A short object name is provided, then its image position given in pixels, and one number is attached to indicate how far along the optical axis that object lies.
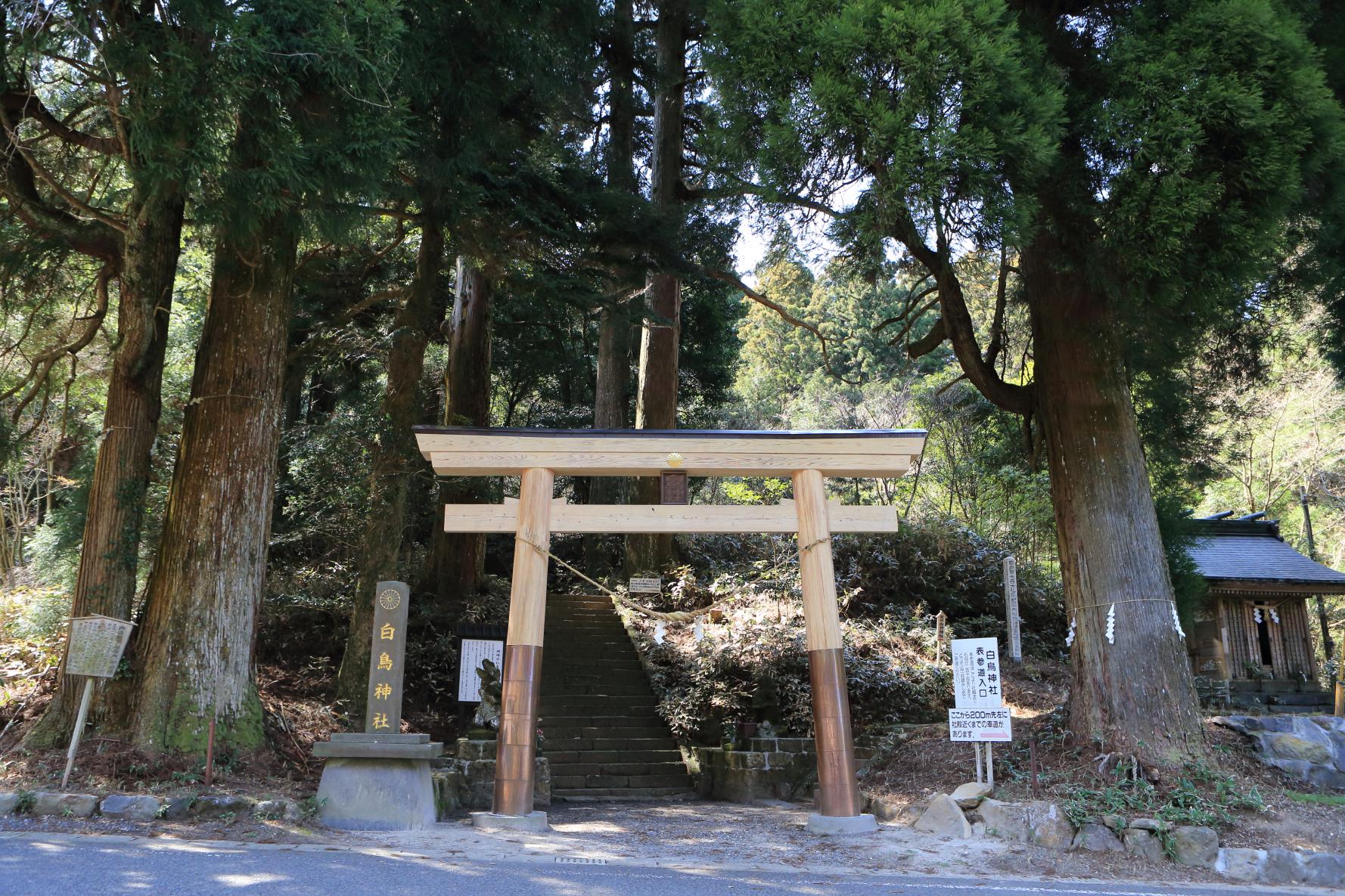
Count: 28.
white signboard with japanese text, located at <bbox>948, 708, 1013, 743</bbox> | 6.79
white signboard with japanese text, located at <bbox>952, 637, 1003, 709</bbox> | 6.98
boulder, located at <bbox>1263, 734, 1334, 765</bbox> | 7.49
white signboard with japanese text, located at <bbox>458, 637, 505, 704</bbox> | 10.60
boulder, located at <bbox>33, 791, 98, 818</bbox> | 5.84
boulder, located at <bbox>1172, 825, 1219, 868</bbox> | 5.82
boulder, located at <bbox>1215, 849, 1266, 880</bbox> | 5.68
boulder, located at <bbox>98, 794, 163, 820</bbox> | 5.84
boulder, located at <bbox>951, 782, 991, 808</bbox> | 6.69
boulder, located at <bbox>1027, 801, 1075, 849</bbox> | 6.12
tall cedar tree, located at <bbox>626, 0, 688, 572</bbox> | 14.36
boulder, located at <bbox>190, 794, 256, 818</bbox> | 6.02
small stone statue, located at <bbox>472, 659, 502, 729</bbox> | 10.12
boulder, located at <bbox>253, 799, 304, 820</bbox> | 6.05
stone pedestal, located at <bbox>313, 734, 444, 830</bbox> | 6.31
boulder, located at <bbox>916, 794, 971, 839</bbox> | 6.50
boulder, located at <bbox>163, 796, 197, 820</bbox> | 5.93
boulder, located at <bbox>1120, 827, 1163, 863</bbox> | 5.91
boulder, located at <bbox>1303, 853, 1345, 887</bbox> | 5.61
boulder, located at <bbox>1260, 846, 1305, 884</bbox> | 5.64
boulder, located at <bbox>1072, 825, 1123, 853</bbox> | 5.99
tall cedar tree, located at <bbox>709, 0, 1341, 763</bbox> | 6.35
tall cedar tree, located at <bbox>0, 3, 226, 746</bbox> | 5.93
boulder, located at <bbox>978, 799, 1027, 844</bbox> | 6.28
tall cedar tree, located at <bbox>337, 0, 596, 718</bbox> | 7.93
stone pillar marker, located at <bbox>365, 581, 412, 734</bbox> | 6.68
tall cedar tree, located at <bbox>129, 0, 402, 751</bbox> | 6.07
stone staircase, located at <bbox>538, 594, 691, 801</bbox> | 10.41
